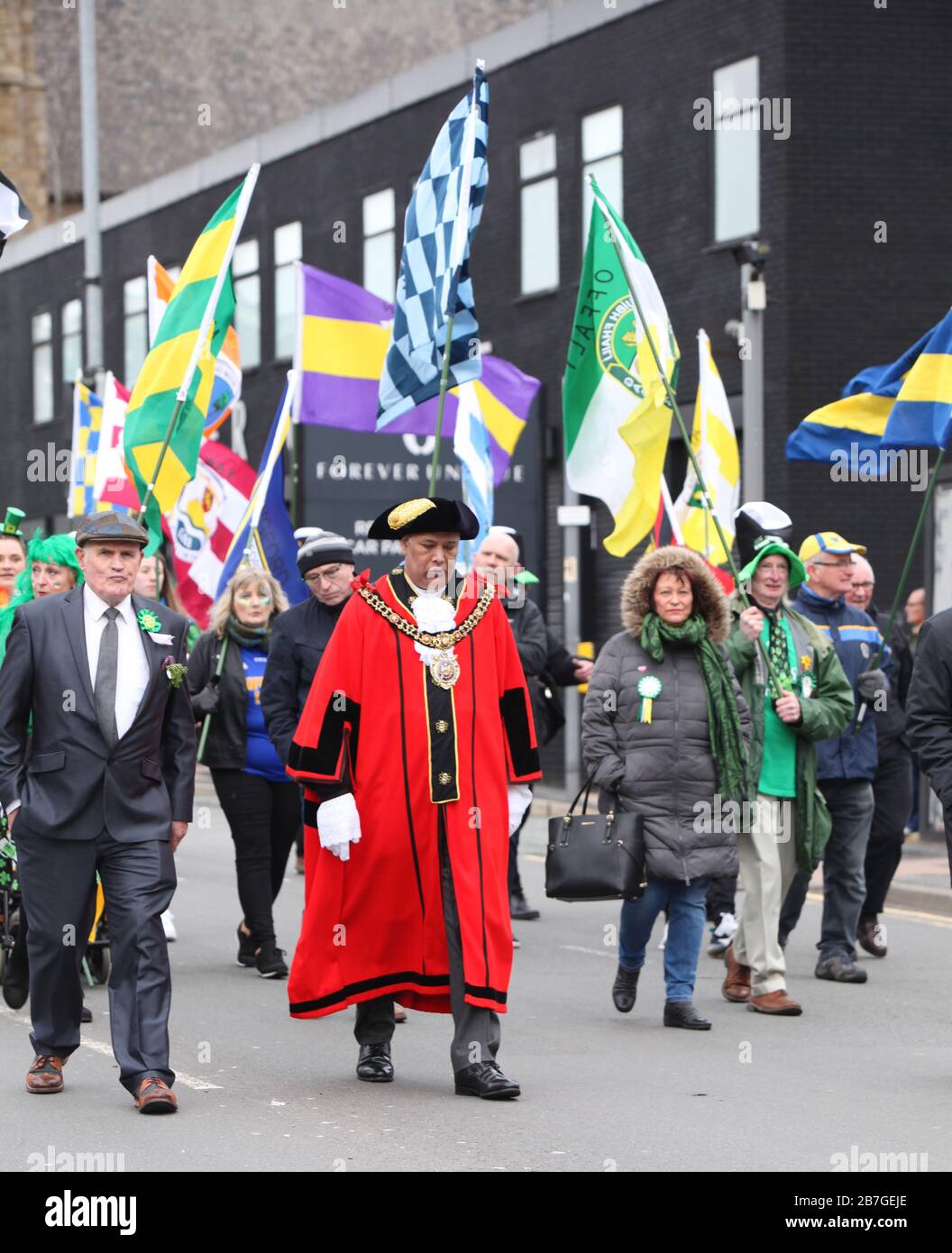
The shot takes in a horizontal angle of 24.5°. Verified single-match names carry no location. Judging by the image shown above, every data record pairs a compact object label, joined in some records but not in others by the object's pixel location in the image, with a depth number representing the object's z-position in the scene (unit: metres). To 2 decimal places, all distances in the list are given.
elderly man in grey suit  7.20
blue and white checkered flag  10.83
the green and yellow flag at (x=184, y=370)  11.39
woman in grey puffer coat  8.91
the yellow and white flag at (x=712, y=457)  15.68
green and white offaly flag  11.66
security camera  17.44
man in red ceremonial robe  7.54
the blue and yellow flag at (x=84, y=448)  17.27
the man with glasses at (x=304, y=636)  9.73
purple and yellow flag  13.53
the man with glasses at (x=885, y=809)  10.99
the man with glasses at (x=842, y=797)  10.18
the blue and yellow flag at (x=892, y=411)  10.64
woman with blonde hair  10.34
